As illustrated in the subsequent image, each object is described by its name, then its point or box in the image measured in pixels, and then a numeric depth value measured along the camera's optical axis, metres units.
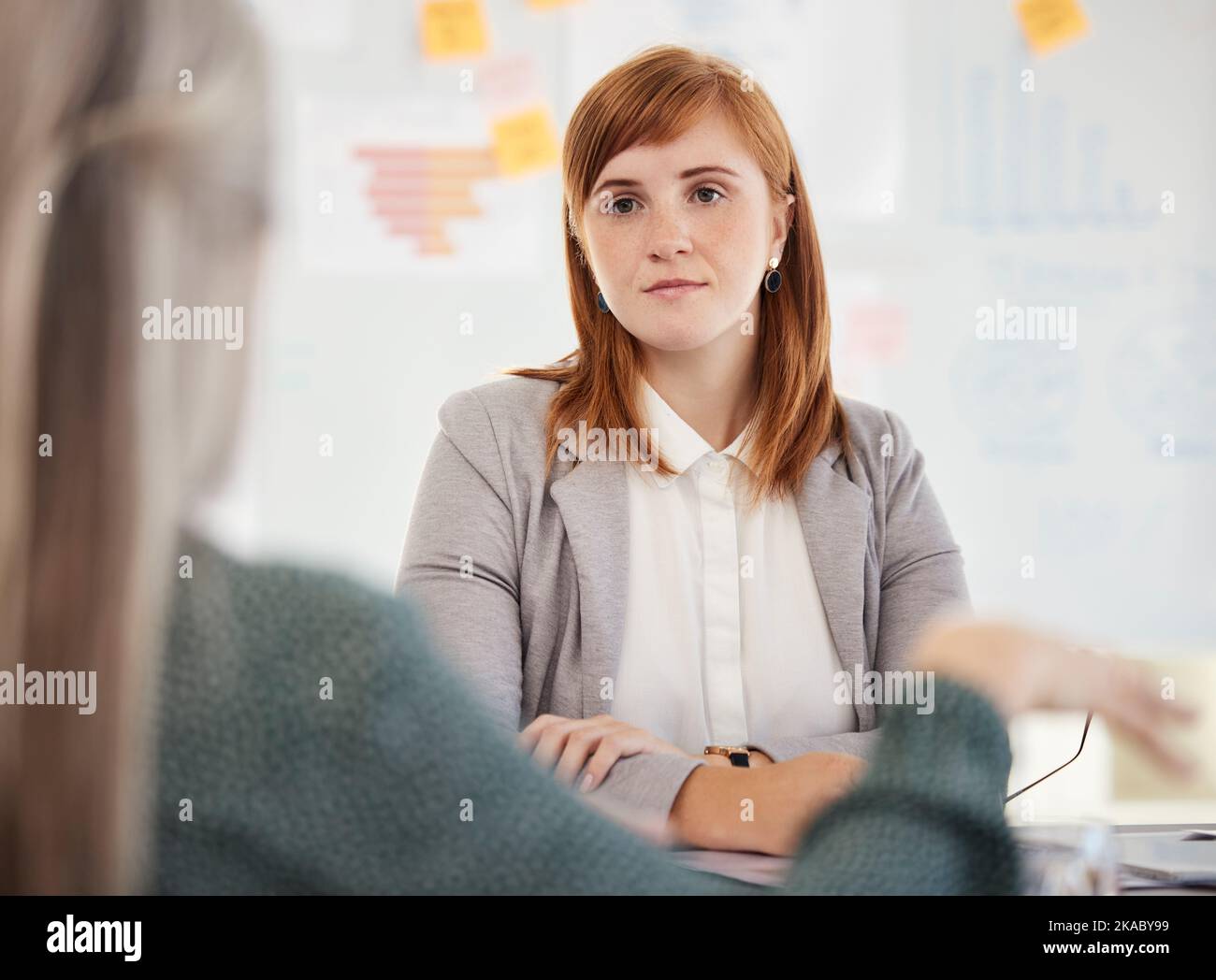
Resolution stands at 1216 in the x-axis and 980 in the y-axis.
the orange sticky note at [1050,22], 1.32
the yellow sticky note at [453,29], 1.36
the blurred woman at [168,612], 0.58
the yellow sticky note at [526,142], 1.38
